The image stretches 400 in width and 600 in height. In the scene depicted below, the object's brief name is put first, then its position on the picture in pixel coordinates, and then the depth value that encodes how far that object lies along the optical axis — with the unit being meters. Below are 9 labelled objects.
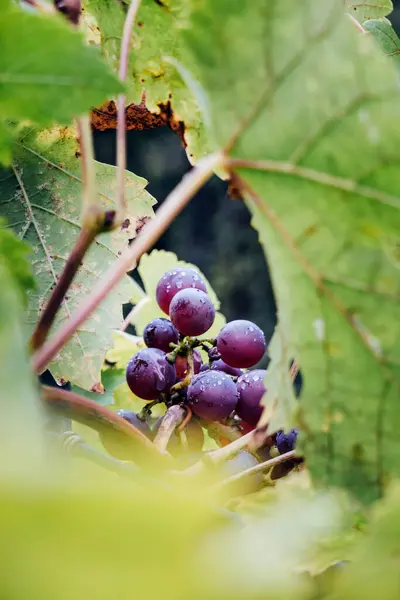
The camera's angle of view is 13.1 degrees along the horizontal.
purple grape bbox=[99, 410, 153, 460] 0.51
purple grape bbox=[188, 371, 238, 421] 0.56
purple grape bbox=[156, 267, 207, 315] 0.60
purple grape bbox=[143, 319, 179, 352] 0.59
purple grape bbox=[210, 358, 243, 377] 0.59
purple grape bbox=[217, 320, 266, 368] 0.57
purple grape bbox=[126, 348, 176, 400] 0.57
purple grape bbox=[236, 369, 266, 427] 0.57
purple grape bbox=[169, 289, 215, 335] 0.58
